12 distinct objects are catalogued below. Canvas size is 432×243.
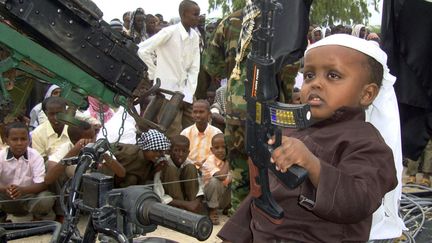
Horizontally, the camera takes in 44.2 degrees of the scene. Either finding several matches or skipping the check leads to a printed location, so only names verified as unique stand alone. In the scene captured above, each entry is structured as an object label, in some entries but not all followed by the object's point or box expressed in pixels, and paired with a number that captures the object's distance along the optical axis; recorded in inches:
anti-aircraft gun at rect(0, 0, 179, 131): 106.5
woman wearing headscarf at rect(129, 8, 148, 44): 306.3
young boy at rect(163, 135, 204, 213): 181.5
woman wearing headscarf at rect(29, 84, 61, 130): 213.5
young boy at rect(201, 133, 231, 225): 184.4
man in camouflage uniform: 125.8
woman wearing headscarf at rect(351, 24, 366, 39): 359.3
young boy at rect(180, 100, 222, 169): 202.1
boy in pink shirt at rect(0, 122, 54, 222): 164.7
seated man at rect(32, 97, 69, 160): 184.1
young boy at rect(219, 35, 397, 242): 58.2
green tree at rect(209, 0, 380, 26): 933.2
